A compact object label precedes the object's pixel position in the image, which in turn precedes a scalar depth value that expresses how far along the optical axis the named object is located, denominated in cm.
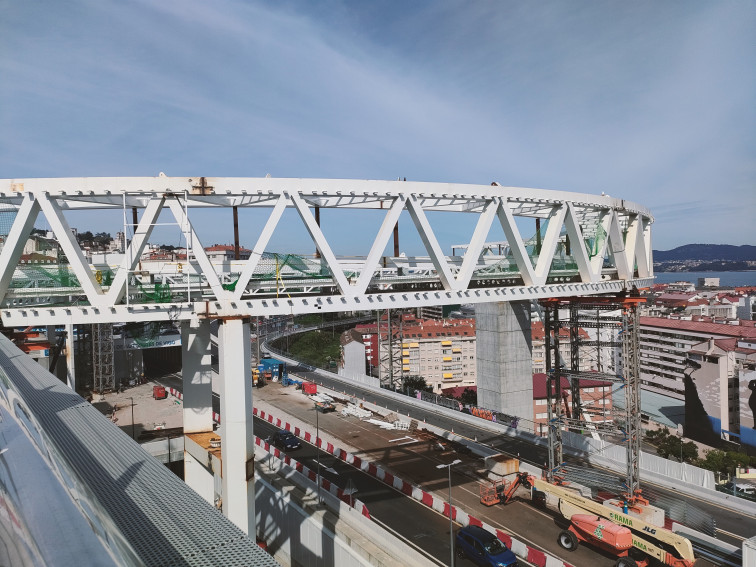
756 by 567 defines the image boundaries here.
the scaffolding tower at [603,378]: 1997
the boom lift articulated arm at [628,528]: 1583
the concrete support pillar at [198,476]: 1683
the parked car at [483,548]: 1607
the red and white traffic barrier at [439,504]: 1677
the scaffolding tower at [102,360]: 4584
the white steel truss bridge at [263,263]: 1130
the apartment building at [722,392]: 5994
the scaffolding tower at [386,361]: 5116
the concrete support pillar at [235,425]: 1134
